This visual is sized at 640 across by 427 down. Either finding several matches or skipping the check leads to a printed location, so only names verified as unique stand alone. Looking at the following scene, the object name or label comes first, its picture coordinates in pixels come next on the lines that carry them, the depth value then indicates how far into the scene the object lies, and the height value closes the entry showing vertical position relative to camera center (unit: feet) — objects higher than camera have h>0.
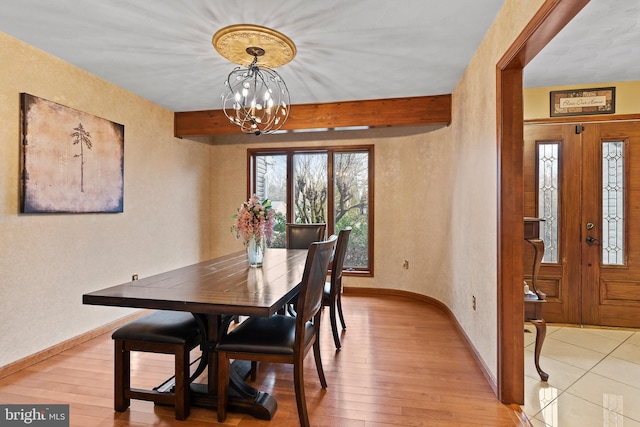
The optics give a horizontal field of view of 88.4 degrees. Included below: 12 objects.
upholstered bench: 5.87 -2.42
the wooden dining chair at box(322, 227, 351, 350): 8.78 -1.68
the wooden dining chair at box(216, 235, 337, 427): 5.67 -2.24
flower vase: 8.12 -0.92
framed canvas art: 8.14 +1.52
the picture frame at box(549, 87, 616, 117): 10.42 +3.66
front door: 10.52 +0.03
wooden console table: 7.23 -1.83
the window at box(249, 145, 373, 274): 15.35 +1.28
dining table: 5.10 -1.34
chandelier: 7.13 +3.88
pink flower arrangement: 7.86 -0.14
